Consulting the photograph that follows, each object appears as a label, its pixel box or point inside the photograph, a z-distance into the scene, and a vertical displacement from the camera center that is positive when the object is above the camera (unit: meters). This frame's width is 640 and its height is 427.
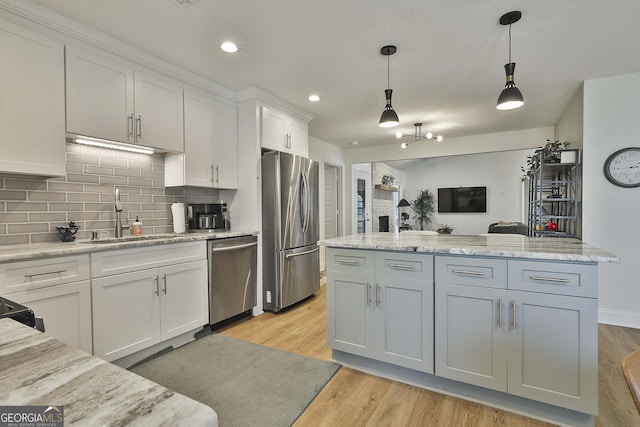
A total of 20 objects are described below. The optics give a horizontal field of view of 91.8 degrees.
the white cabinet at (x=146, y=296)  2.10 -0.66
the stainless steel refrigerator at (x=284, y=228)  3.40 -0.21
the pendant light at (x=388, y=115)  2.53 +0.79
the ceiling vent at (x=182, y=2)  1.93 +1.31
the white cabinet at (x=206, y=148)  2.99 +0.65
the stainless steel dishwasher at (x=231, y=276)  2.90 -0.66
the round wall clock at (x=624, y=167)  3.04 +0.39
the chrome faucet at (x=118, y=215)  2.62 -0.04
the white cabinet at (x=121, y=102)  2.21 +0.87
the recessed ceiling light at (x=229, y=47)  2.44 +1.31
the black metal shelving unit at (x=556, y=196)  3.38 +0.13
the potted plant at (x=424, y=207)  9.23 +0.05
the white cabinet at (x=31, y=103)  1.88 +0.69
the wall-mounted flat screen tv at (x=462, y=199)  8.51 +0.25
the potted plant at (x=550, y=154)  3.46 +0.61
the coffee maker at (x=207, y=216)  3.21 -0.06
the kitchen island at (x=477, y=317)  1.62 -0.66
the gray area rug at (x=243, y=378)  1.80 -1.16
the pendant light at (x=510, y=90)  2.08 +0.81
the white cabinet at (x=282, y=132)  3.51 +0.95
